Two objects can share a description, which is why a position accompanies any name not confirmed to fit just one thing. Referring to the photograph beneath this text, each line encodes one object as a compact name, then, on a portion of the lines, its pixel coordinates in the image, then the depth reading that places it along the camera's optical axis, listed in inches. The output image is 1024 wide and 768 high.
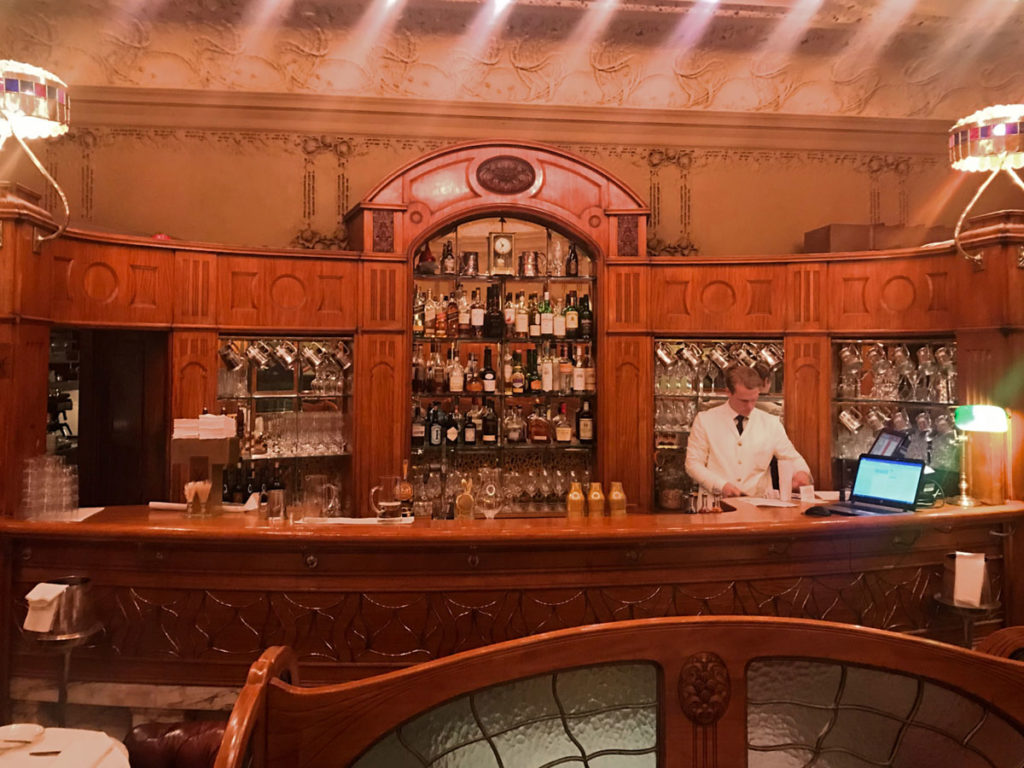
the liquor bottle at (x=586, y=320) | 219.6
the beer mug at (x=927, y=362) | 197.3
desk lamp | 156.9
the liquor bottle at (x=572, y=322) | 218.8
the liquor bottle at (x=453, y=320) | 216.1
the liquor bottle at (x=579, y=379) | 218.1
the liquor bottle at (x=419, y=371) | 214.2
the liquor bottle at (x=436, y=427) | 213.3
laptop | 149.4
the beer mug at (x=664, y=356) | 219.0
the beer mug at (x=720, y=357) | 220.1
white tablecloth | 84.4
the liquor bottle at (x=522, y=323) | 216.8
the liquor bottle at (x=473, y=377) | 215.5
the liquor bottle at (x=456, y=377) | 215.2
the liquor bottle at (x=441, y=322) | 215.2
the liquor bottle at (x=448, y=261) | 215.5
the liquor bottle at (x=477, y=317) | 215.6
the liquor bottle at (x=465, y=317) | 216.2
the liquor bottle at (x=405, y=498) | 156.3
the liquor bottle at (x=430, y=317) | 215.0
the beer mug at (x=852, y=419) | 212.4
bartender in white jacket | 198.1
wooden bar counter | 135.1
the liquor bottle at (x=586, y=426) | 217.5
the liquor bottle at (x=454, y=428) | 214.1
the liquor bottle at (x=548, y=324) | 216.8
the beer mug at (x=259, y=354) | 204.8
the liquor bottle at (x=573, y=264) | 219.0
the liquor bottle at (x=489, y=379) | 215.9
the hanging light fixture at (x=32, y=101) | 133.1
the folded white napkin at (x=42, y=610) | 122.6
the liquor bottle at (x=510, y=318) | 216.7
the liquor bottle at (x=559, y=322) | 217.9
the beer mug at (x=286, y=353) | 207.5
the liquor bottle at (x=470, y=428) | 215.3
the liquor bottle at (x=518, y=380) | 216.7
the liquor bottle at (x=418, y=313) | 214.4
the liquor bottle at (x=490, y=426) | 215.8
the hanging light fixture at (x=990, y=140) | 156.3
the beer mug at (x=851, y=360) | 213.0
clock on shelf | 216.1
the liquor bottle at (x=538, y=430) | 217.6
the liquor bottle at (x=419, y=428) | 211.9
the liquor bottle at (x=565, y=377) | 218.5
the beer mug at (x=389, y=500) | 154.3
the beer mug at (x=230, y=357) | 200.8
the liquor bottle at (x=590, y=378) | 217.6
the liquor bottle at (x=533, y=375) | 218.2
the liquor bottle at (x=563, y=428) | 217.0
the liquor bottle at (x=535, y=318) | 217.3
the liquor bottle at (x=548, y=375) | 217.9
